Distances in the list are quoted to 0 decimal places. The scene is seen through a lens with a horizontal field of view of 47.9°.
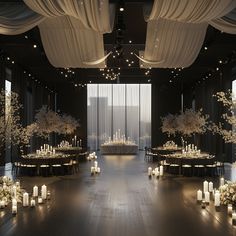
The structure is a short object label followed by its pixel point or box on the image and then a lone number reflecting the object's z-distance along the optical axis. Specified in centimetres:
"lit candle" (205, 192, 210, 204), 503
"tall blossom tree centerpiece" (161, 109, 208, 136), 970
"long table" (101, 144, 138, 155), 1515
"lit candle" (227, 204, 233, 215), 443
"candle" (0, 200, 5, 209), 466
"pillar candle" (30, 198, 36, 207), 485
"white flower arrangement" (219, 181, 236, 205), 495
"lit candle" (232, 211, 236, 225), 397
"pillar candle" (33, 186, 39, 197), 539
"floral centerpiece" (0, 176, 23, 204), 495
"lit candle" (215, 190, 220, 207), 482
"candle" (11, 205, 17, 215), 441
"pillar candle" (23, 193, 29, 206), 486
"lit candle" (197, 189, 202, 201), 521
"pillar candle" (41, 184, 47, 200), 529
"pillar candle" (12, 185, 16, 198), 497
